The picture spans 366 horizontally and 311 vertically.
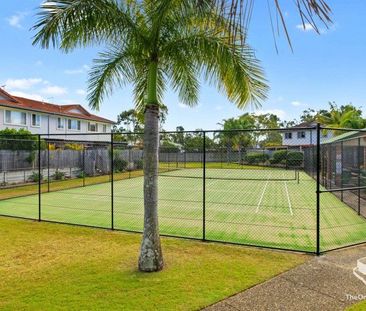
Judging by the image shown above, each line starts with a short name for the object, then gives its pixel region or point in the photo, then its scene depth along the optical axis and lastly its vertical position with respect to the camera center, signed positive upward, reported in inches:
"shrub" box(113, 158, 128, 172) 1033.2 -41.7
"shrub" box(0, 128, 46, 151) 808.9 +17.3
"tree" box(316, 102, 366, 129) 937.1 +133.2
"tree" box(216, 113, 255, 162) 2018.9 +184.0
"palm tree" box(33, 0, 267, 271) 207.0 +71.3
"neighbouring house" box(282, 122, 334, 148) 1868.7 +83.5
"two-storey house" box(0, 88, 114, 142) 1058.1 +125.6
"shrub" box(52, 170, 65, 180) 880.9 -63.2
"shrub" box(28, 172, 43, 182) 808.9 -62.4
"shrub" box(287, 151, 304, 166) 751.7 -8.9
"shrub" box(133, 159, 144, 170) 1032.8 -38.5
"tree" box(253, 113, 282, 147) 2534.4 +250.3
